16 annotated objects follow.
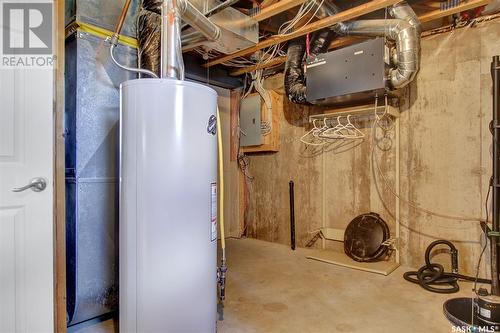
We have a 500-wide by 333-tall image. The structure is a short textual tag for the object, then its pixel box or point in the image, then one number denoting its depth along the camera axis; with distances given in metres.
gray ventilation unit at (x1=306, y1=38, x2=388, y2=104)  2.68
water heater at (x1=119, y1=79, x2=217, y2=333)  1.45
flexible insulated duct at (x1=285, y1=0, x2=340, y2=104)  3.16
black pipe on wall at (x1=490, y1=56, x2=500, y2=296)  2.33
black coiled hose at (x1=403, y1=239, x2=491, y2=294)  2.45
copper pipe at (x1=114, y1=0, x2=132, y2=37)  1.82
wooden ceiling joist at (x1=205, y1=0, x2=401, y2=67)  2.25
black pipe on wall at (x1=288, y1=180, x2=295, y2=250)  3.77
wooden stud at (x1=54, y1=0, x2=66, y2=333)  1.56
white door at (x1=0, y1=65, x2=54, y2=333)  1.47
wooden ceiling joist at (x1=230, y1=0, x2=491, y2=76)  2.22
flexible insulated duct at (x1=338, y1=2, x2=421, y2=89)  2.56
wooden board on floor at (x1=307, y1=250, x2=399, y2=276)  2.83
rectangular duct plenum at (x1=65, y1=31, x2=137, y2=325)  1.88
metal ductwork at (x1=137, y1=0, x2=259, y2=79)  1.57
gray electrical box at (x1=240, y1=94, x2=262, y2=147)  4.02
